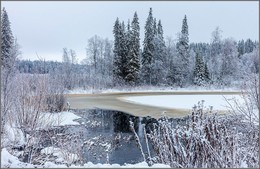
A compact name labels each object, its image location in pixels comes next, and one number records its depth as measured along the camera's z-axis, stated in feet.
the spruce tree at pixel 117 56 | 123.54
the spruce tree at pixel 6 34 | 83.35
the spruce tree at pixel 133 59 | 120.67
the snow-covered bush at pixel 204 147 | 13.17
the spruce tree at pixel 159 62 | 126.62
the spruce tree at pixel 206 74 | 126.06
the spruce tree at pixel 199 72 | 123.95
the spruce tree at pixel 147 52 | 126.31
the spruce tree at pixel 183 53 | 128.67
